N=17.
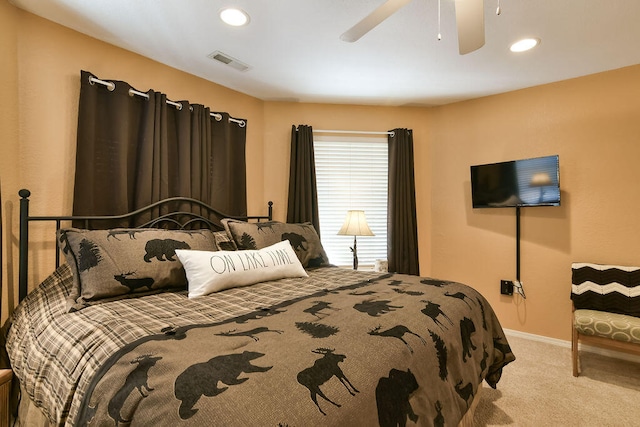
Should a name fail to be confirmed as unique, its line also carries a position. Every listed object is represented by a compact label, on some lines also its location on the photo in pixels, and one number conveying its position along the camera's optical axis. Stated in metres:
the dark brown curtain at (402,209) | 3.51
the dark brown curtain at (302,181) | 3.39
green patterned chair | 2.21
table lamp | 3.14
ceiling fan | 1.37
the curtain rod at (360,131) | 3.58
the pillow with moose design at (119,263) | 1.55
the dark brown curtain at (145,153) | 2.09
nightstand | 1.33
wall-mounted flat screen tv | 2.84
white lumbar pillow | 1.73
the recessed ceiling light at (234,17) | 1.92
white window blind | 3.59
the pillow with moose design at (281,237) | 2.36
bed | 0.80
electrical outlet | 3.21
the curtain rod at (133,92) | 2.11
